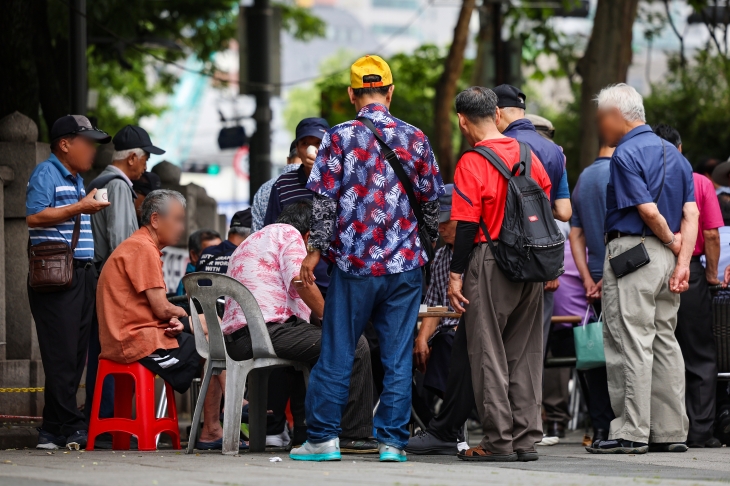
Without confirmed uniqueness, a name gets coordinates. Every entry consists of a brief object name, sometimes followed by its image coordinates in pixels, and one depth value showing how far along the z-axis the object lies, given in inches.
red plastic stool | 609.0
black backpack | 525.7
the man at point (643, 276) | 590.9
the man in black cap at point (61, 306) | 635.5
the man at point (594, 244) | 669.9
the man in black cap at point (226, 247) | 762.8
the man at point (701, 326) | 645.9
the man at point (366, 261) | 519.2
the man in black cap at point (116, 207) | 677.3
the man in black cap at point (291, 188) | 668.7
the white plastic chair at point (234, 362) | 567.8
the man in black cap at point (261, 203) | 716.7
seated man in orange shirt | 611.5
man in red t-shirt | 530.0
